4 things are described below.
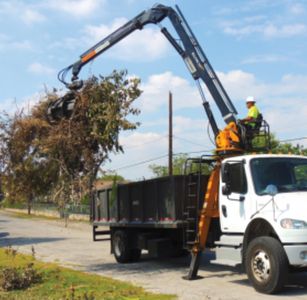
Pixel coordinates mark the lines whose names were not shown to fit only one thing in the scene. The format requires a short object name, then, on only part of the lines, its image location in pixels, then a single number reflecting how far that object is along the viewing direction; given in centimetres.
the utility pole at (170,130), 3179
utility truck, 962
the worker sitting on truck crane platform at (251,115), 1216
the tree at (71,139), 1347
